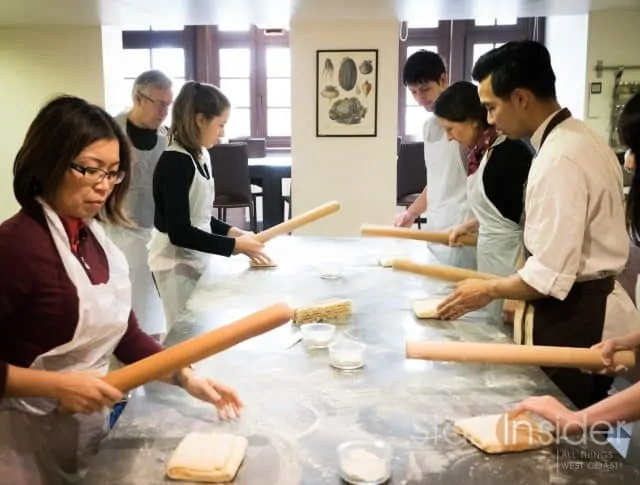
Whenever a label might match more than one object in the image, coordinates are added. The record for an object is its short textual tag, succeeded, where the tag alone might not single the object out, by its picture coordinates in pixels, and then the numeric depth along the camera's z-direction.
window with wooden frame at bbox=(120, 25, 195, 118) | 7.57
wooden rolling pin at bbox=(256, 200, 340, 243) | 2.73
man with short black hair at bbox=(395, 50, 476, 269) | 3.00
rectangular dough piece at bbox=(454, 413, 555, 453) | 1.18
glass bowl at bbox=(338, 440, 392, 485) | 1.07
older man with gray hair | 3.14
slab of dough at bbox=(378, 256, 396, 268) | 2.60
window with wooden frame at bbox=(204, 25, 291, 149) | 7.74
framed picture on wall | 4.36
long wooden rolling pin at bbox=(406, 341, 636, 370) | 1.31
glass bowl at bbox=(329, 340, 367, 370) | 1.58
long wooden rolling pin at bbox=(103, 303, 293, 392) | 1.22
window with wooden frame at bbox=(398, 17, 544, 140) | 7.36
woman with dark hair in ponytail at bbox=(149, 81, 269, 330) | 2.45
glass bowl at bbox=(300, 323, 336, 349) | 1.74
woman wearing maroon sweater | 1.20
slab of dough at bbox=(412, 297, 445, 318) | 1.95
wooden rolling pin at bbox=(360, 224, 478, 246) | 2.59
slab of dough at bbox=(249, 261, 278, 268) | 2.59
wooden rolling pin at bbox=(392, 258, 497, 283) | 2.01
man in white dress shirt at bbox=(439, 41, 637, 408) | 1.59
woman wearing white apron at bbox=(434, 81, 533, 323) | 2.12
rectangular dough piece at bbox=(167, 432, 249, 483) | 1.09
